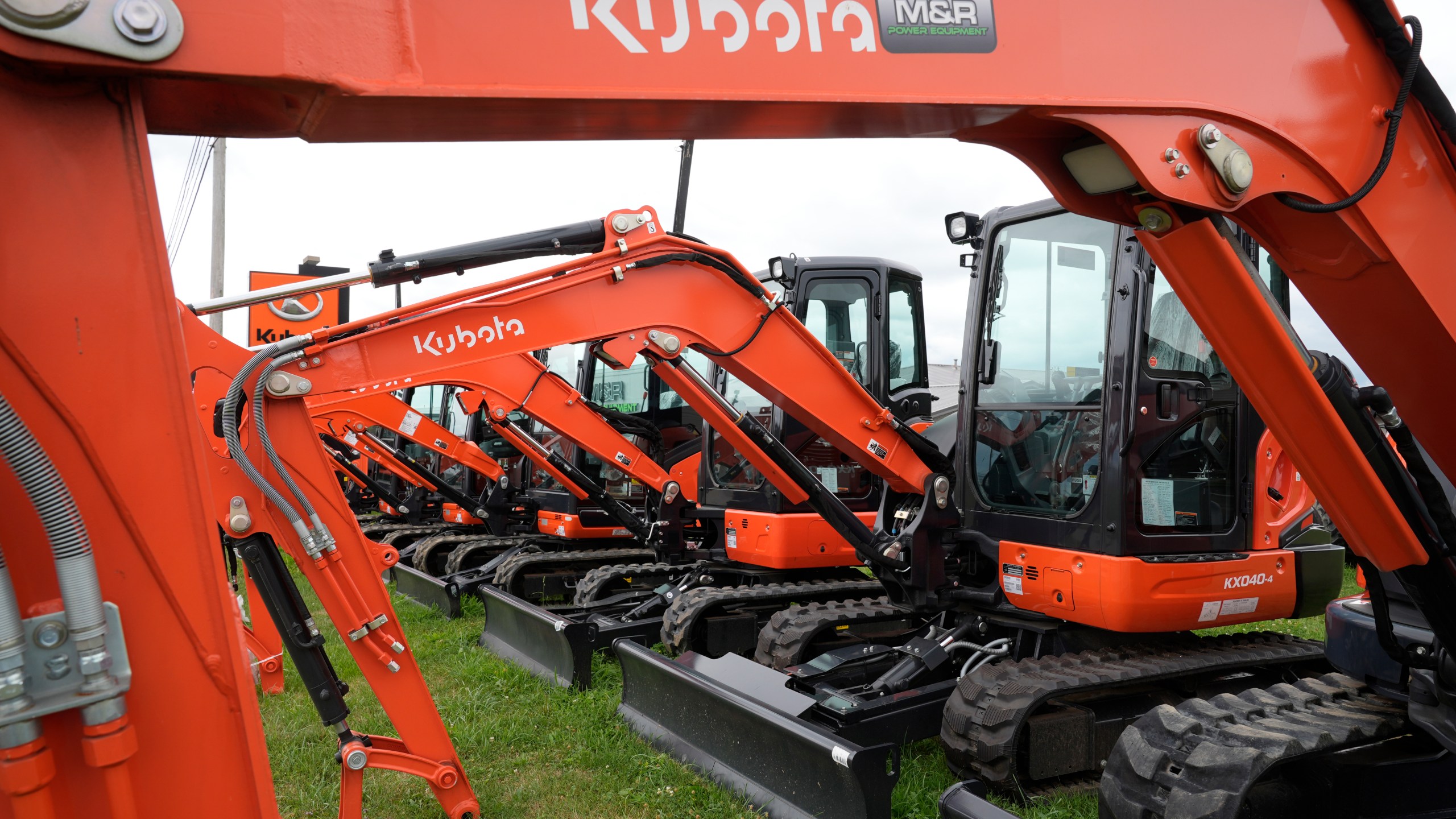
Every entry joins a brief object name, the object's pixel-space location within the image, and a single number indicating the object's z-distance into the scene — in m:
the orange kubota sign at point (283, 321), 9.52
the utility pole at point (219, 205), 15.68
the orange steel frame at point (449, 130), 1.41
